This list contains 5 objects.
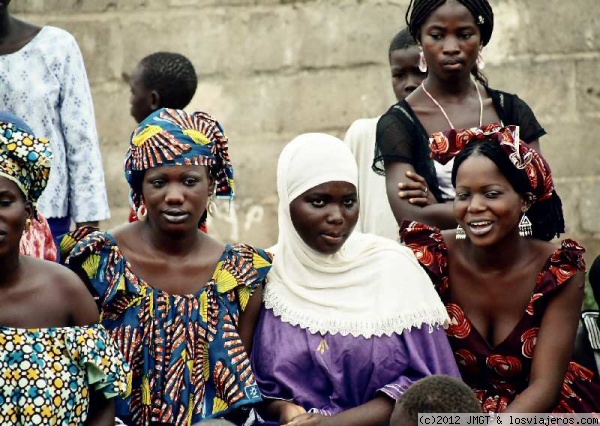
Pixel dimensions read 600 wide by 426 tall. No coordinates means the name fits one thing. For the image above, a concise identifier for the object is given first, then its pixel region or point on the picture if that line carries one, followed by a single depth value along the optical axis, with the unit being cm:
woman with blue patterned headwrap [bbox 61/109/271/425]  818
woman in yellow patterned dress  741
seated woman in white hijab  826
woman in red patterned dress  829
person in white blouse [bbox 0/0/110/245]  969
